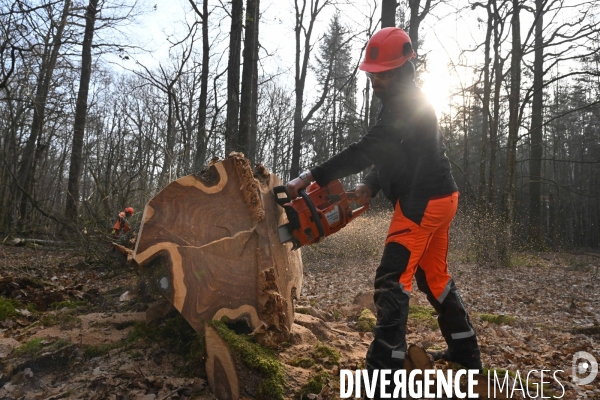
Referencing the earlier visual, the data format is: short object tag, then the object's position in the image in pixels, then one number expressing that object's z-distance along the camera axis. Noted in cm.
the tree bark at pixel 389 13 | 1004
